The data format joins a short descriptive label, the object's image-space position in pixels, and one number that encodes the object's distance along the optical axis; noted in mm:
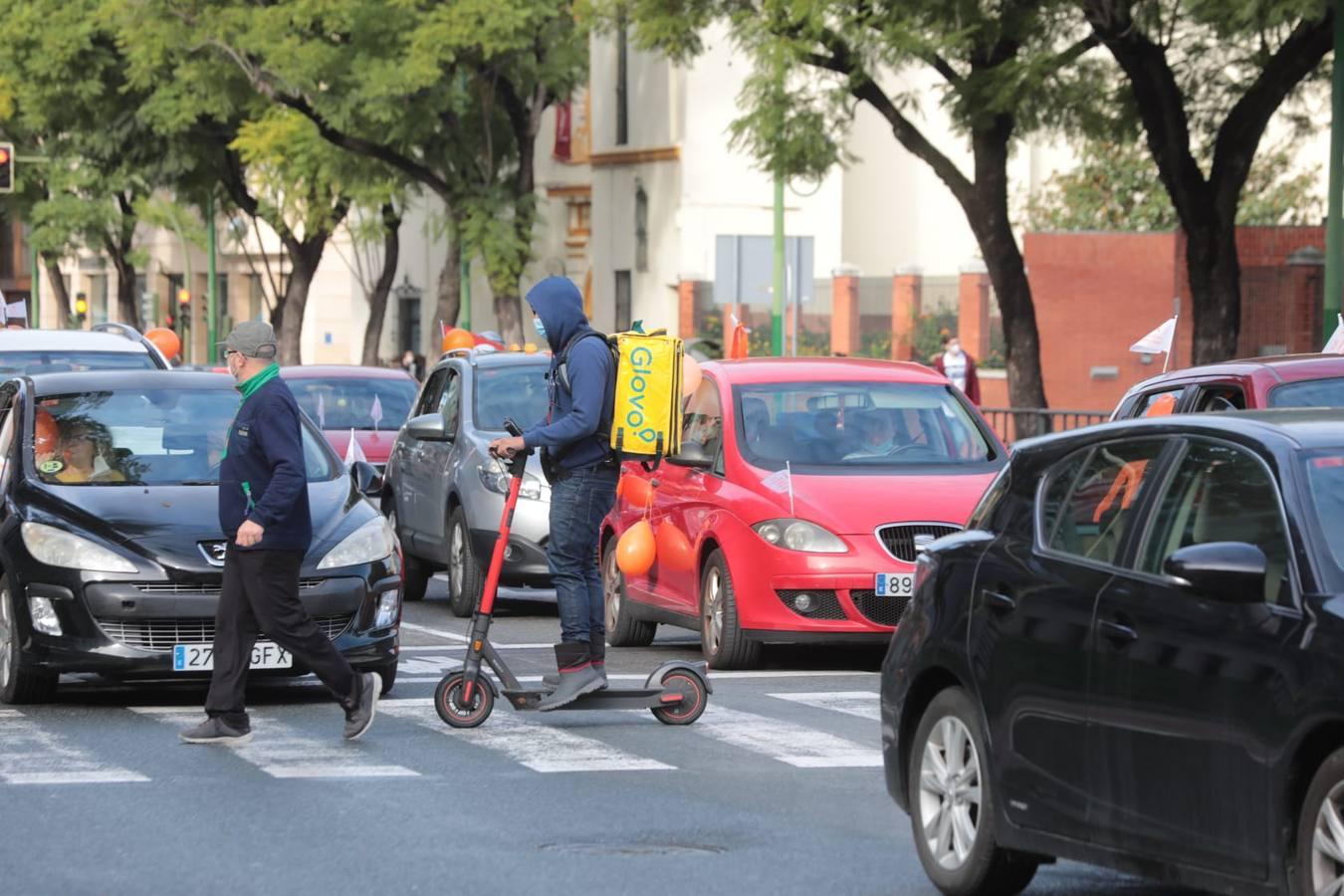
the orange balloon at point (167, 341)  32375
